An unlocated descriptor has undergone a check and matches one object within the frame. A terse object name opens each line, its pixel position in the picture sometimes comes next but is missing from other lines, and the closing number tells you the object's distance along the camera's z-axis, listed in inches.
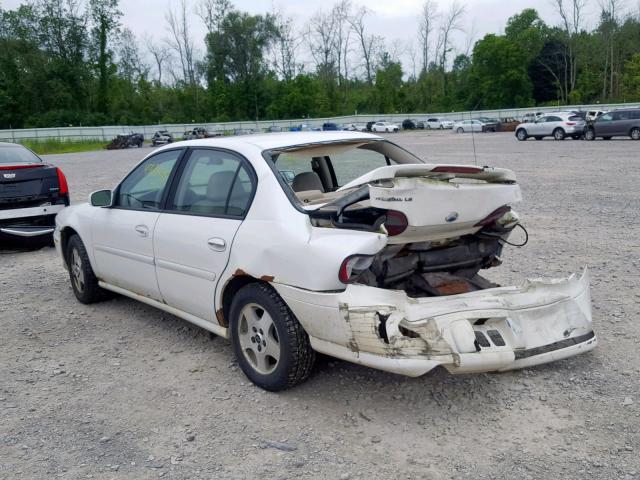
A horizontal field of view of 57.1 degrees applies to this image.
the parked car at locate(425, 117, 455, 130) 2503.7
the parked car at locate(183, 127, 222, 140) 2091.8
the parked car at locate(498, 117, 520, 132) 1898.4
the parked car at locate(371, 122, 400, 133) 2506.2
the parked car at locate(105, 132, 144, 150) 2054.6
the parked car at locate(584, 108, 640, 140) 1057.5
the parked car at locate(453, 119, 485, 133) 1931.6
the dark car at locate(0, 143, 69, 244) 324.2
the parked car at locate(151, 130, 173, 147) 2117.9
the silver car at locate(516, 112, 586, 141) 1210.6
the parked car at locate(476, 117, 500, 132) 1925.6
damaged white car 129.0
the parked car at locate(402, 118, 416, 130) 2687.0
